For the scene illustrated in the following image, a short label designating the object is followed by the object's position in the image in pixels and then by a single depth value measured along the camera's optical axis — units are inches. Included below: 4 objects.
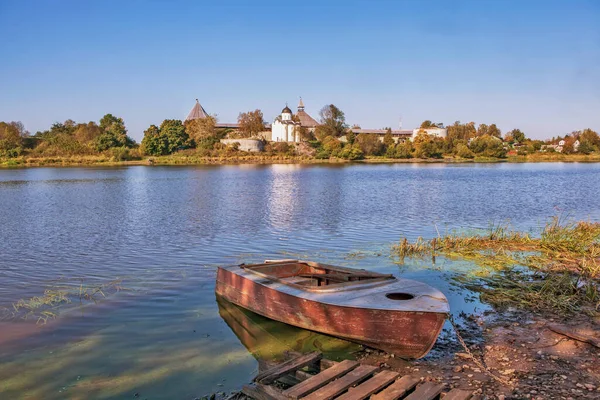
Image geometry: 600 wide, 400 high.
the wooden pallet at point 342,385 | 227.0
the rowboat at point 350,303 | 295.9
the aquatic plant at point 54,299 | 410.5
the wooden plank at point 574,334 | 311.3
